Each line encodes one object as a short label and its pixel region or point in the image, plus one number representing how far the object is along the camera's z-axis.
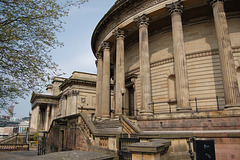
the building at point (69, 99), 39.81
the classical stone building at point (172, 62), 14.07
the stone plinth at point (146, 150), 5.19
